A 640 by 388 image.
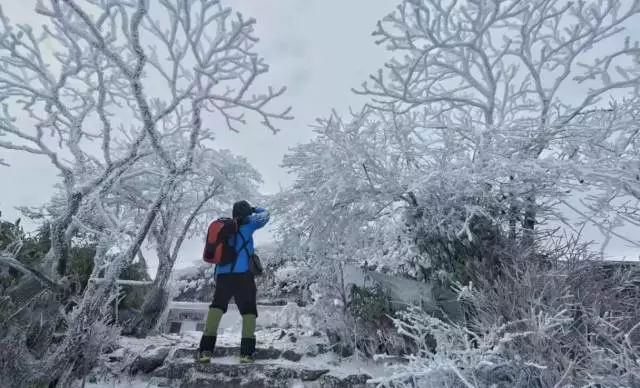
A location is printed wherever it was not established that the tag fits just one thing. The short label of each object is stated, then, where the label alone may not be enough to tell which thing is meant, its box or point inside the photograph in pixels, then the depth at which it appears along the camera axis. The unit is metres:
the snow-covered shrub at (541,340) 2.26
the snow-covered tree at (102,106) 3.55
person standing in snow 4.15
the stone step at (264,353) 4.52
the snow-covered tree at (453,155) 3.98
